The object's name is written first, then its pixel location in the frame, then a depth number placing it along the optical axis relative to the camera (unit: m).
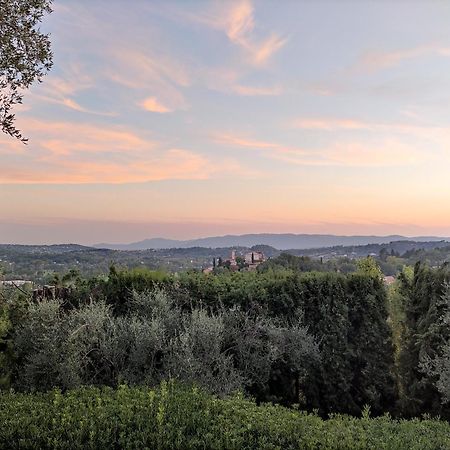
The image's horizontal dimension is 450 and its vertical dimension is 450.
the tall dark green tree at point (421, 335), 7.08
